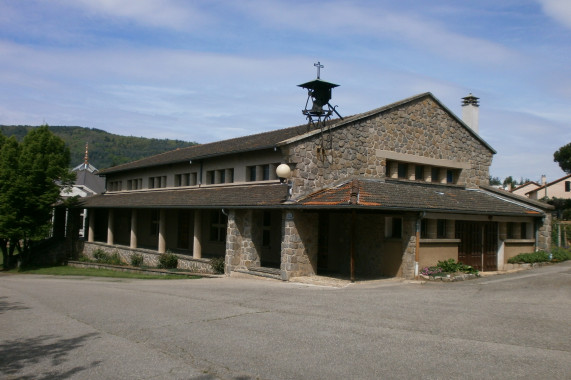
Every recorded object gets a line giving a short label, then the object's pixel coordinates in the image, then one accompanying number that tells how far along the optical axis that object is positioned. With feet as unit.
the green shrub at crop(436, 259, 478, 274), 53.21
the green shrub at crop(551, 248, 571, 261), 66.87
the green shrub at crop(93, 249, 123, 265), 92.56
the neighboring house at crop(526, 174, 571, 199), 178.40
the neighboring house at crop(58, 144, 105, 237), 160.16
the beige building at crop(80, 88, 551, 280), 53.36
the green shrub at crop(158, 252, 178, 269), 75.87
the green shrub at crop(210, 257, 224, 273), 64.44
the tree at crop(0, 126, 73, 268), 96.78
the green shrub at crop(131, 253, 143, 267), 85.66
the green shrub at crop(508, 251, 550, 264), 63.91
